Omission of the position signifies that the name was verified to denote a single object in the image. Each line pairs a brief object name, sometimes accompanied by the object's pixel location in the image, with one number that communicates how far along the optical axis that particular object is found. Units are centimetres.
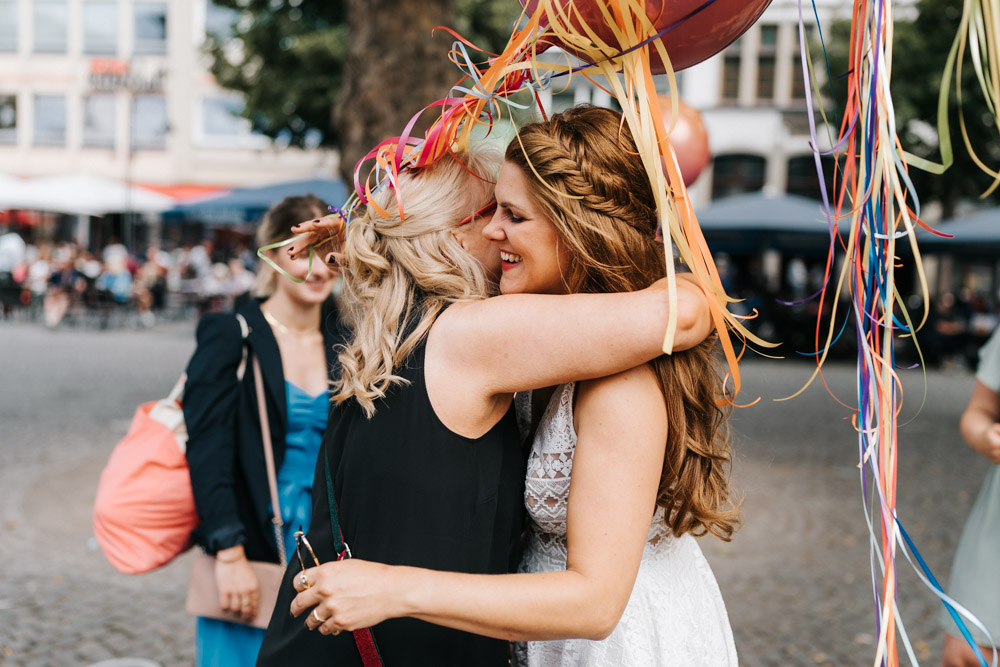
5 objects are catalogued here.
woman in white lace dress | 124
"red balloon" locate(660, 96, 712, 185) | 437
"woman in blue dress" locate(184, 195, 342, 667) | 226
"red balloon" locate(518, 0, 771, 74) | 142
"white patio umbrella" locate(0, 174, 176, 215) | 1833
